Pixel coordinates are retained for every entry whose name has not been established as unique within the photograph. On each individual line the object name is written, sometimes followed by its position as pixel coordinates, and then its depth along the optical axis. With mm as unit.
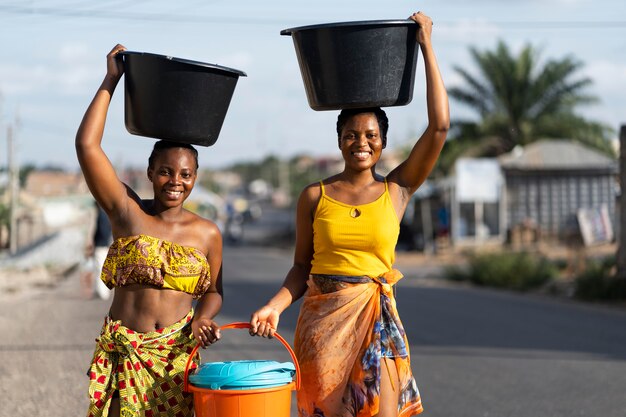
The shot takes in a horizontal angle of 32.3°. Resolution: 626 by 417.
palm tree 36688
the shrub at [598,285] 15625
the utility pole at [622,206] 15492
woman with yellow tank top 4227
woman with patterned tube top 4289
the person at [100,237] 14916
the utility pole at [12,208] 34562
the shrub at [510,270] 18953
